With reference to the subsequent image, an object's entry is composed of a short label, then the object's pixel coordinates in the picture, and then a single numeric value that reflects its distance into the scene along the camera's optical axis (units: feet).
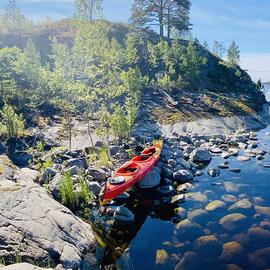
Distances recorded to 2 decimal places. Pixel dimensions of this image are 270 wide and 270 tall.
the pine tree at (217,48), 235.40
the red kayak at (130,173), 46.98
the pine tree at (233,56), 185.82
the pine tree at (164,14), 189.78
